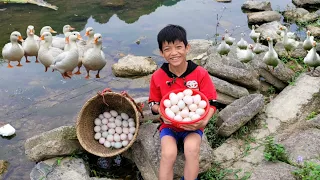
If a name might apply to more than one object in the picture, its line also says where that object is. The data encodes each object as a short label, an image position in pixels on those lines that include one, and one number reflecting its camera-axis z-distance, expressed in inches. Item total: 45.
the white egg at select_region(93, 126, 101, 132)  186.1
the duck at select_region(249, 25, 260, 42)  315.5
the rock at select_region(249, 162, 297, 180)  146.5
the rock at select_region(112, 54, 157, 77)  285.9
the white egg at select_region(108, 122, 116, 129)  186.2
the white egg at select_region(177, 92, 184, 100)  150.4
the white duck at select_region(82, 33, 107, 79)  277.6
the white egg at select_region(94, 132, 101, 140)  183.6
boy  144.9
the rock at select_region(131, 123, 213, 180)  159.6
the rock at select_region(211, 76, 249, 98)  219.5
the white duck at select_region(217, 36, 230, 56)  266.1
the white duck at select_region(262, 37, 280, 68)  240.8
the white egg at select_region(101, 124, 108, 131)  187.0
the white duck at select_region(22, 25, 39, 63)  304.6
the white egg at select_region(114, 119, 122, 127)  187.0
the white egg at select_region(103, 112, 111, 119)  189.6
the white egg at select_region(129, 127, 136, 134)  183.7
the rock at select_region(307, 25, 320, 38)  358.5
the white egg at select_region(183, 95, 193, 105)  147.6
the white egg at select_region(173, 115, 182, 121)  142.0
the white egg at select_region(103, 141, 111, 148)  180.7
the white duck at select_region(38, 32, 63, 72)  288.3
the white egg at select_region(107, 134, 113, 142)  181.3
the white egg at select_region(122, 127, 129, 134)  183.0
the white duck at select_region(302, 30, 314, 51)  268.9
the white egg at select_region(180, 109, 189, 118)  144.8
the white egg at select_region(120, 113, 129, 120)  189.8
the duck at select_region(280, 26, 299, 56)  281.1
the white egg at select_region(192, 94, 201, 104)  148.3
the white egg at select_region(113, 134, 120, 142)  180.4
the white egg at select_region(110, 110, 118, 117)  189.9
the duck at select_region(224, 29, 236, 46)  291.3
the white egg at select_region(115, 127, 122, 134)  183.5
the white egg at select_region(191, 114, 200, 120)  142.6
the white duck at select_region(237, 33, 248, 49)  277.0
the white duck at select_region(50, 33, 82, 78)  271.9
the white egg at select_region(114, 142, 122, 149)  178.5
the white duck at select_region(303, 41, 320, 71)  241.0
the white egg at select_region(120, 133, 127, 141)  180.9
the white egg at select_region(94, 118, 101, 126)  187.3
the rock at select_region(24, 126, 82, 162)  172.4
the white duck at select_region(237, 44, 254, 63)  252.7
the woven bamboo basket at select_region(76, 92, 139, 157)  171.6
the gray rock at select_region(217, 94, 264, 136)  183.0
